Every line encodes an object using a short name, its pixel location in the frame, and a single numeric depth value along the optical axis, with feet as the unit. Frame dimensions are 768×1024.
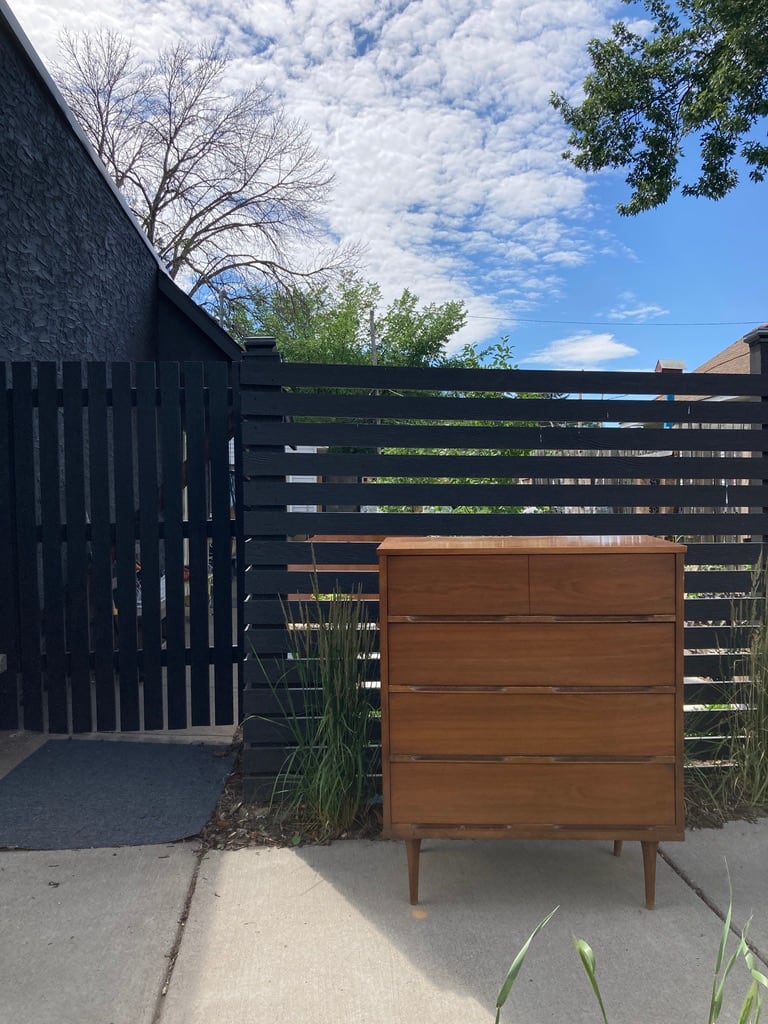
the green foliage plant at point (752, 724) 10.43
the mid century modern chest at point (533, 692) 8.18
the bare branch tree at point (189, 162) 66.18
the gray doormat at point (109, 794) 9.69
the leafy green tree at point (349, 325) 70.28
